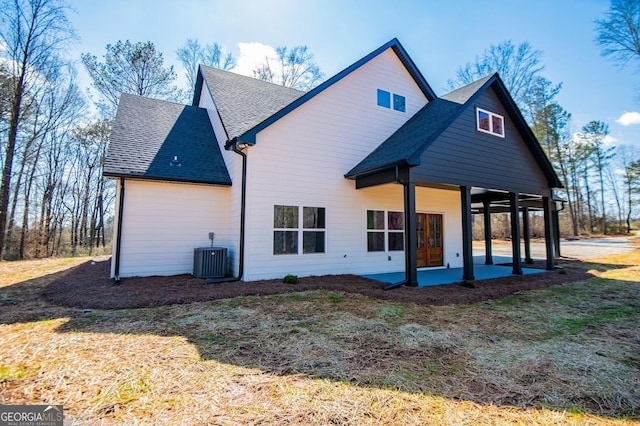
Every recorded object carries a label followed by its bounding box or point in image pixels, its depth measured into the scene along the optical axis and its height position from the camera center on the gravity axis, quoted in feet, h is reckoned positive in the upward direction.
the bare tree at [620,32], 53.78 +38.01
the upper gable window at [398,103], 33.35 +15.17
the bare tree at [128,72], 55.01 +31.63
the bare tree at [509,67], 69.21 +40.74
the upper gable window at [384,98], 32.35 +15.19
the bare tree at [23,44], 42.01 +28.63
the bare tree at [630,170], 106.52 +23.78
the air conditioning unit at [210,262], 25.64 -2.43
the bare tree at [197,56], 64.54 +39.90
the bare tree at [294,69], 65.21 +37.17
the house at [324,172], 25.13 +5.76
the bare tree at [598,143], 100.35 +31.87
